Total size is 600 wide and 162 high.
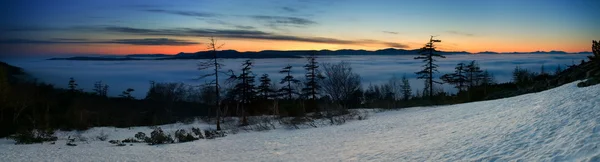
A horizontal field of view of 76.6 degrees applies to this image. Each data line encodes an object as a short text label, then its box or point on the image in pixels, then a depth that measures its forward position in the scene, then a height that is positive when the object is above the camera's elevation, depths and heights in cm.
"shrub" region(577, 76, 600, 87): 1681 -89
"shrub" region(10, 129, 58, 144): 2908 -566
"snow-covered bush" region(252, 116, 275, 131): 3388 -584
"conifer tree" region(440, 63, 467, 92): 5455 -203
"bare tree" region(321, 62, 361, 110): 5758 -301
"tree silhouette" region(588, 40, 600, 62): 2677 +94
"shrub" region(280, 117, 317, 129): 3310 -517
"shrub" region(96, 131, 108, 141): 3326 -650
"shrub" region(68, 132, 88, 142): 3094 -631
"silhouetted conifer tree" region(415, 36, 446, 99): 4719 +50
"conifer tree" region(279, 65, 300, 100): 5950 -271
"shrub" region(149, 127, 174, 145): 2595 -508
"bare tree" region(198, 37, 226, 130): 3322 -16
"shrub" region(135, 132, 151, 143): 2680 -536
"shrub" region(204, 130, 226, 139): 2911 -558
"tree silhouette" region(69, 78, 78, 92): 8175 -421
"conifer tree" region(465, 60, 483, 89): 6638 -109
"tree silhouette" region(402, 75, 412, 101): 9002 -615
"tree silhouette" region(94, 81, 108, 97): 9788 -631
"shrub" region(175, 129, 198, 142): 2677 -520
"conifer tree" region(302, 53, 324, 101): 5709 -158
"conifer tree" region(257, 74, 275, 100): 6073 -387
